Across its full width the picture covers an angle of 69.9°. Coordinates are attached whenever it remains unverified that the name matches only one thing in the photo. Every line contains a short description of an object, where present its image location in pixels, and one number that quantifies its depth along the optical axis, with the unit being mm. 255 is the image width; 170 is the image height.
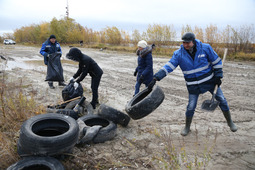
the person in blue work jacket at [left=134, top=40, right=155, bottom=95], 4879
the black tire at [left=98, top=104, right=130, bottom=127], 4008
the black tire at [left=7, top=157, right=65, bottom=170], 2576
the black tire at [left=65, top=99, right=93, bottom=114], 4680
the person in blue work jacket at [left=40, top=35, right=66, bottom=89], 6711
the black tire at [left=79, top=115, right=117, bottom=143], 3637
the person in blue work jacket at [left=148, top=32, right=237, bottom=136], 3440
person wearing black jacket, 4480
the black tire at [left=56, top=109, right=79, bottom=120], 4309
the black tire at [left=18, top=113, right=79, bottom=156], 2740
